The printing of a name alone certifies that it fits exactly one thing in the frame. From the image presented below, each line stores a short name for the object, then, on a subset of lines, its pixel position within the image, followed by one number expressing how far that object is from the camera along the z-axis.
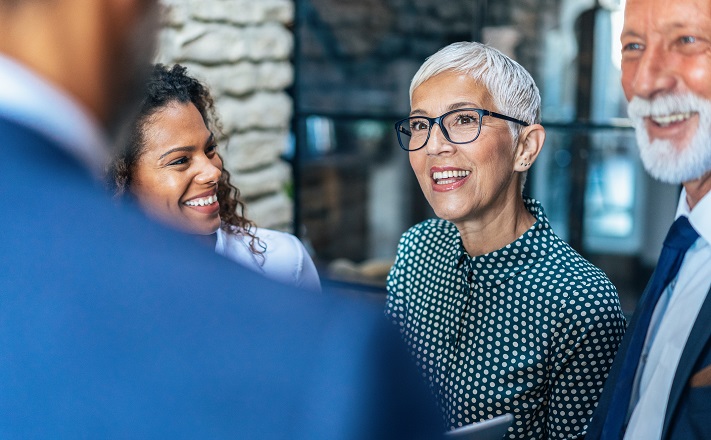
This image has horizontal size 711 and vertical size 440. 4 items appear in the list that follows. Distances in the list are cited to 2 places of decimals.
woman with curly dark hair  1.80
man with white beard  1.13
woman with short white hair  1.61
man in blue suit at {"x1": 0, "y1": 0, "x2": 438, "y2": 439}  0.47
